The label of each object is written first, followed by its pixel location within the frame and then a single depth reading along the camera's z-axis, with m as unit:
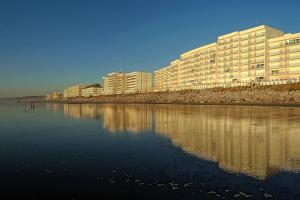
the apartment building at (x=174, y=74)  166.38
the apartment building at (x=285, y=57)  92.06
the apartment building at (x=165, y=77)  183.50
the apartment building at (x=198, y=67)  128.00
